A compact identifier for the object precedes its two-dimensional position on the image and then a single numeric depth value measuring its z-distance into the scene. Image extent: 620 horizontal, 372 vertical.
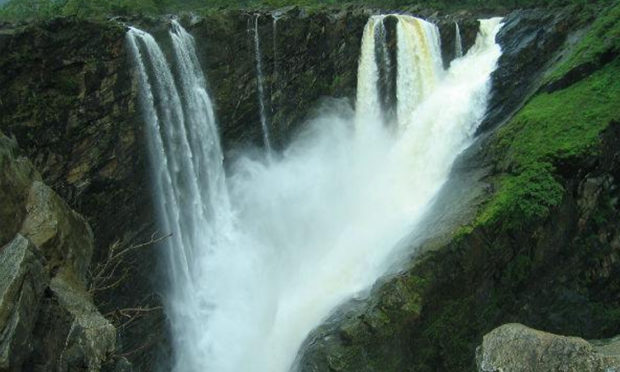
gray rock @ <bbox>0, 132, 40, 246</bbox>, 7.81
